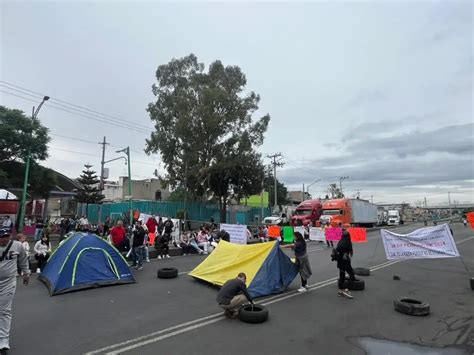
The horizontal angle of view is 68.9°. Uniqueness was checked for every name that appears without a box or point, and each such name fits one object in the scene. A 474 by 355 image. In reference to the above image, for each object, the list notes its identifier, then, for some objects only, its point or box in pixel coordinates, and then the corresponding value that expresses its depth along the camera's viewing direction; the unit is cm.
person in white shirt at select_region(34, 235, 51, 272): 1235
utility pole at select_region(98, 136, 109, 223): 4222
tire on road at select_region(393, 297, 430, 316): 740
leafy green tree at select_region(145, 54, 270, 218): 3303
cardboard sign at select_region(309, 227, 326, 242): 2540
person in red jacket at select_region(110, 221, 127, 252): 1467
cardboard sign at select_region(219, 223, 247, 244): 2011
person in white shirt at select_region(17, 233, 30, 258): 988
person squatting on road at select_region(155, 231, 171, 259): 1704
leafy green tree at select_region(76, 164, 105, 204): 4460
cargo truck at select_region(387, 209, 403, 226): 6259
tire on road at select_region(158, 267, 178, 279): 1151
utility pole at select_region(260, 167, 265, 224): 3539
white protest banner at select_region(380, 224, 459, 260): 1081
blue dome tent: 946
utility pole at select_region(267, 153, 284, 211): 5639
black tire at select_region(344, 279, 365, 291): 965
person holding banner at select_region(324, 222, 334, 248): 2230
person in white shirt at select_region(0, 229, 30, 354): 531
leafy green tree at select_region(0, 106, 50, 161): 2475
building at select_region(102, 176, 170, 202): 7494
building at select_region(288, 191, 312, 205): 11358
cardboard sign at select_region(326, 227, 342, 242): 2122
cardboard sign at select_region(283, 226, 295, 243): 2441
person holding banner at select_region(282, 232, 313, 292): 975
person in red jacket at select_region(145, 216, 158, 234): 2088
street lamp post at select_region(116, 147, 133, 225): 2684
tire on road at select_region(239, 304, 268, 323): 681
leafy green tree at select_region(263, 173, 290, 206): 8088
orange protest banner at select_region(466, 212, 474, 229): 1636
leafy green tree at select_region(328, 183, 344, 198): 9781
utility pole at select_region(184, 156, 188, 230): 3264
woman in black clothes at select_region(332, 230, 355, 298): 921
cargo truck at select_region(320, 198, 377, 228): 3531
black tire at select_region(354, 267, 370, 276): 1203
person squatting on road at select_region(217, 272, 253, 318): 726
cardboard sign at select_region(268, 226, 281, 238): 2409
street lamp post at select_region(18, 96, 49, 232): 2193
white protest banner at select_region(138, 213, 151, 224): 2350
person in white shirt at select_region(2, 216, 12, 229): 1957
